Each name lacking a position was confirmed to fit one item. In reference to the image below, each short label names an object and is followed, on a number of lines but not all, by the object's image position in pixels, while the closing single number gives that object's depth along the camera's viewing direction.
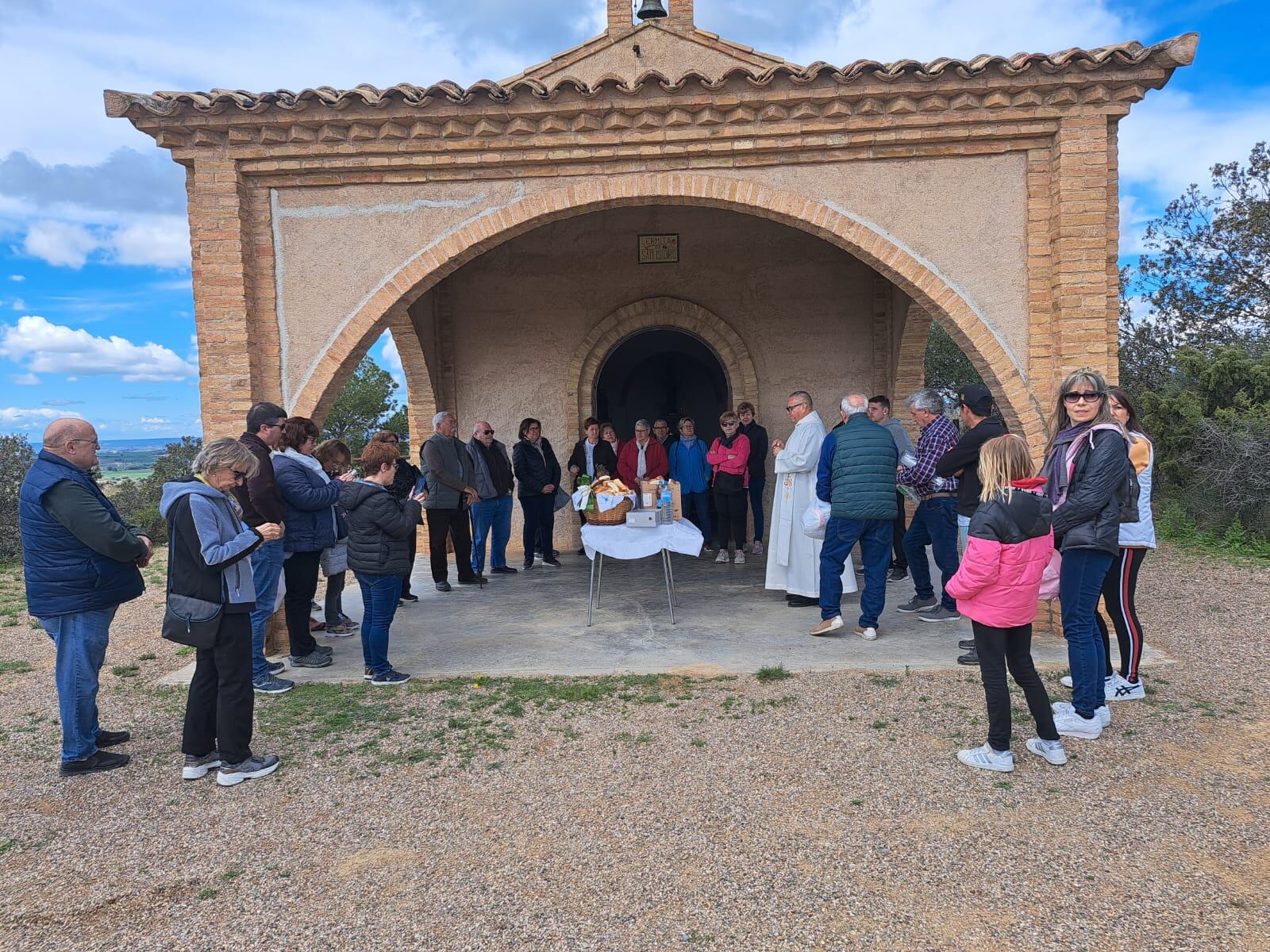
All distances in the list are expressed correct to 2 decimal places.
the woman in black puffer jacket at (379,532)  4.60
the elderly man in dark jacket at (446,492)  7.45
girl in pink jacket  3.49
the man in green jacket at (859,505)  5.47
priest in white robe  6.45
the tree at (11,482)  11.84
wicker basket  6.21
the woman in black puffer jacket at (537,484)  8.44
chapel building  5.60
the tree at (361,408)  20.16
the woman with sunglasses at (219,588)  3.54
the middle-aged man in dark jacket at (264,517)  4.77
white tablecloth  5.96
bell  9.79
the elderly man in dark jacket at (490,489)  7.94
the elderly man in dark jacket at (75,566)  3.68
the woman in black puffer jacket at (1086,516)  3.77
